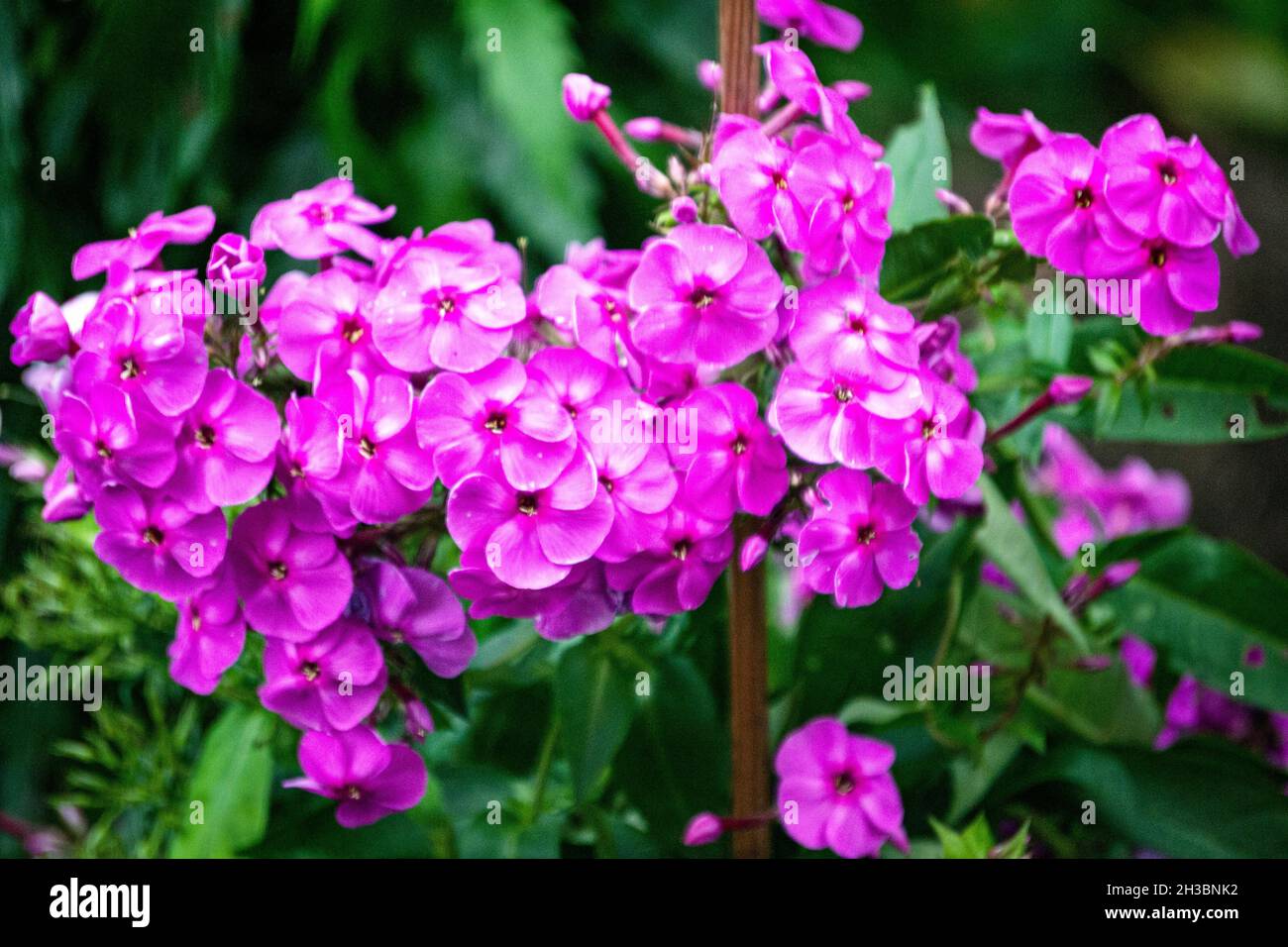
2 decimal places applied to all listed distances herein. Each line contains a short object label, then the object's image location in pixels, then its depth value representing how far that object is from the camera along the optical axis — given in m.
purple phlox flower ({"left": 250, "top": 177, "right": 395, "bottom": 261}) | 0.49
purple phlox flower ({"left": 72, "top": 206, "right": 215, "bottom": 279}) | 0.49
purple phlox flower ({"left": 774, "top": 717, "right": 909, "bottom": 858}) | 0.54
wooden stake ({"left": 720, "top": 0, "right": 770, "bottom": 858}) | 0.52
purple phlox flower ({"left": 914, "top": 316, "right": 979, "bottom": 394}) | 0.50
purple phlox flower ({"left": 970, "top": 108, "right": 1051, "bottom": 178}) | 0.51
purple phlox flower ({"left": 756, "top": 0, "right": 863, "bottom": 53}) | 0.54
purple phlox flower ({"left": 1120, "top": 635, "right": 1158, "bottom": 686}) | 0.72
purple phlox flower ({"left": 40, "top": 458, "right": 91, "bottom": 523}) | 0.50
